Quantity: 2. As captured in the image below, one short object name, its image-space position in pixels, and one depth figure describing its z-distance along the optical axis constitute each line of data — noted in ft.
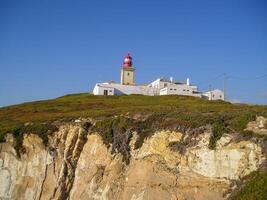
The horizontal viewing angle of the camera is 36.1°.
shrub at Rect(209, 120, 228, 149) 73.72
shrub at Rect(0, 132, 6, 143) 111.65
